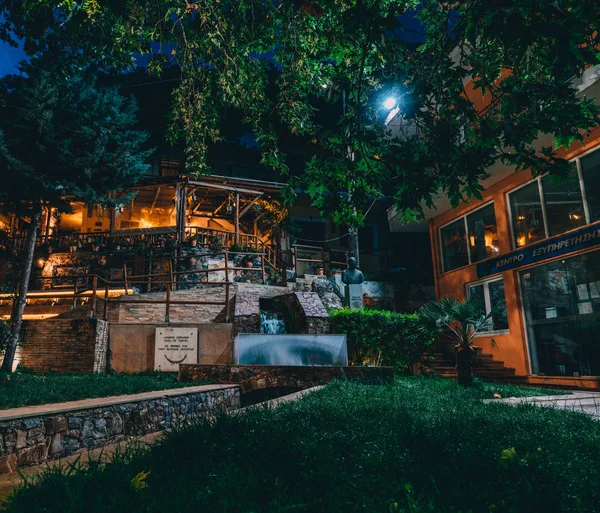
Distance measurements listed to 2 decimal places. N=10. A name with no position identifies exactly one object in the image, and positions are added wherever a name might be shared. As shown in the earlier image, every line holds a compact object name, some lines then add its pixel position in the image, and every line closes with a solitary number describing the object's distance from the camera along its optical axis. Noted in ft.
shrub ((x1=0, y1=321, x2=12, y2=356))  33.37
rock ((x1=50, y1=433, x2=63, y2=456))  16.47
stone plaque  39.34
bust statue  49.70
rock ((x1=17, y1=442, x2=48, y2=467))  15.38
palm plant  33.06
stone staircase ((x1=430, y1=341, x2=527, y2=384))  42.14
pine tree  43.36
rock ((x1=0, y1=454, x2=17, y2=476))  14.72
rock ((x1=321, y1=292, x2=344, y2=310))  52.49
